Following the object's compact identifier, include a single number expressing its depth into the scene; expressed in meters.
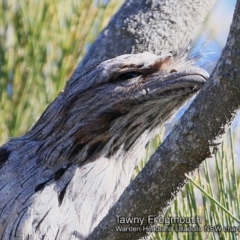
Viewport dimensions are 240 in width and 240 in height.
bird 6.11
